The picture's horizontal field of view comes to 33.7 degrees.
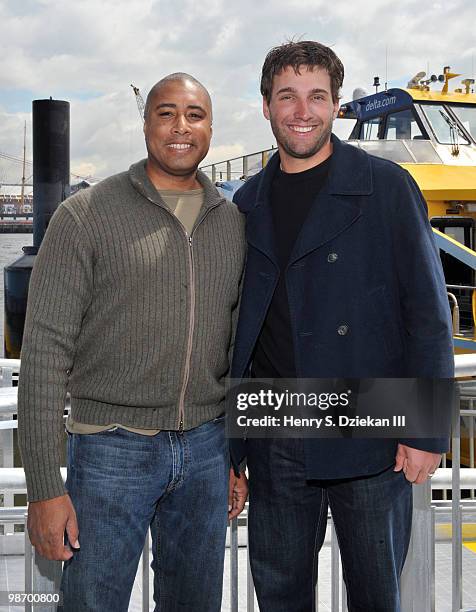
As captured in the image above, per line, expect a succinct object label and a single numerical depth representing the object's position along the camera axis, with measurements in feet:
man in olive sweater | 8.06
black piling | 59.77
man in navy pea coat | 8.71
